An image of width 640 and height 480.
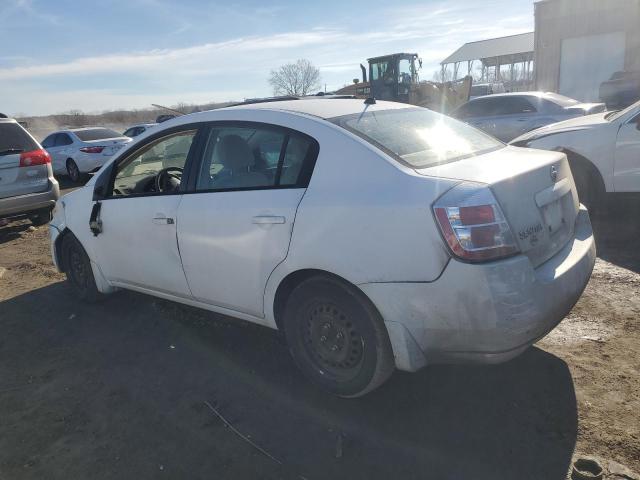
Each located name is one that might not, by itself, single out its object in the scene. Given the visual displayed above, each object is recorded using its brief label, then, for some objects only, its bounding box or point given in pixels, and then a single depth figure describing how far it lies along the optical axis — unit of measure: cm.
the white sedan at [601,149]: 566
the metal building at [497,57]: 4959
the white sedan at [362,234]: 239
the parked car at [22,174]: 745
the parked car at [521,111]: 1012
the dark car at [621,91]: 2008
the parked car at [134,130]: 1874
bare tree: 6438
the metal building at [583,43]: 2864
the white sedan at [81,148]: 1396
